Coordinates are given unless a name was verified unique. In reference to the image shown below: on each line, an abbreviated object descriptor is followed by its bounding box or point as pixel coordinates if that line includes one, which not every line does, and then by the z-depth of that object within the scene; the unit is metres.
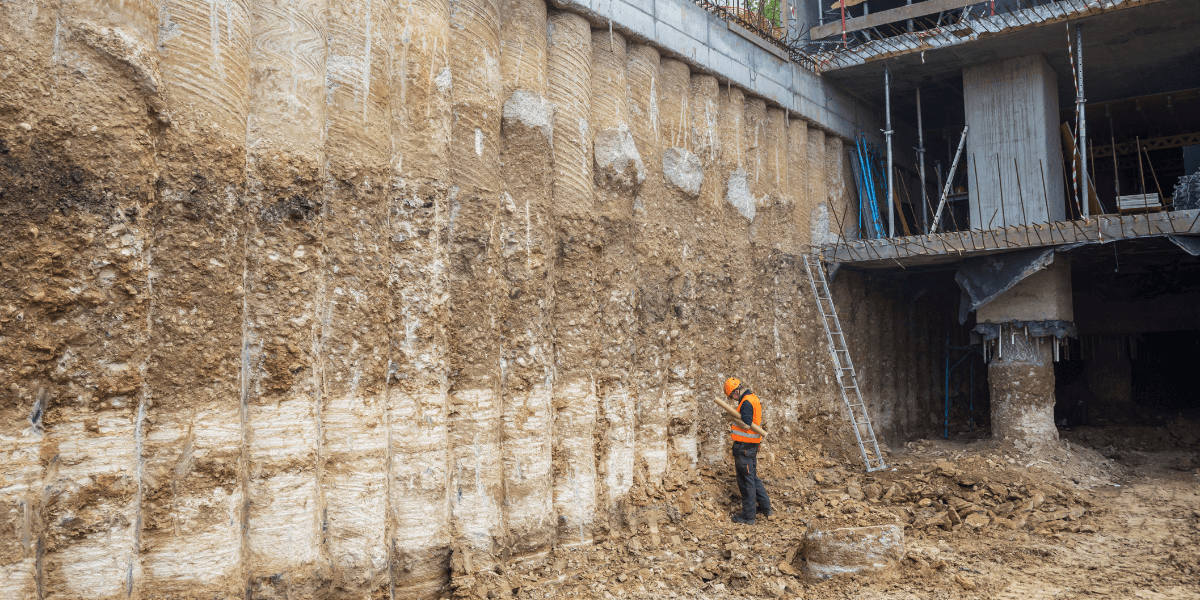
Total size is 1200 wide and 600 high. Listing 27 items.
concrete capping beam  9.52
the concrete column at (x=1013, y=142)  12.77
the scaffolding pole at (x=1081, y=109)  11.75
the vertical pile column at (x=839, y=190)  13.74
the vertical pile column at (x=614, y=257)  8.79
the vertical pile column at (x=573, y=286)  8.15
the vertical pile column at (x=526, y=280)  7.68
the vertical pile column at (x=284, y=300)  5.88
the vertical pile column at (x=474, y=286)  7.21
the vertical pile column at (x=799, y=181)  12.67
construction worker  9.47
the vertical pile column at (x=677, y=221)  9.73
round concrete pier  12.10
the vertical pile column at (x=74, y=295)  4.80
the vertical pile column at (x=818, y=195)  13.21
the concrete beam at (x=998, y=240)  10.80
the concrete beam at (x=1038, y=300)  12.09
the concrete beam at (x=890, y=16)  13.23
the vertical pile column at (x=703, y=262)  10.07
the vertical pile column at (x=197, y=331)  5.37
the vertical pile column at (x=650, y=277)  9.31
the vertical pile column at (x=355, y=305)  6.30
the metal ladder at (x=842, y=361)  12.36
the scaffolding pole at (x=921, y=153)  14.05
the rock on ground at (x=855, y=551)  7.26
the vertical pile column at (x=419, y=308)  6.74
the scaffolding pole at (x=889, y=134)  13.38
